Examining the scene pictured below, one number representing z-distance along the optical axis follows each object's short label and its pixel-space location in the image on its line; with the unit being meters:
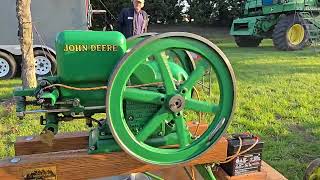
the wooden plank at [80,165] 1.65
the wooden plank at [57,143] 2.05
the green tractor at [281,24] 11.60
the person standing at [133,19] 4.98
